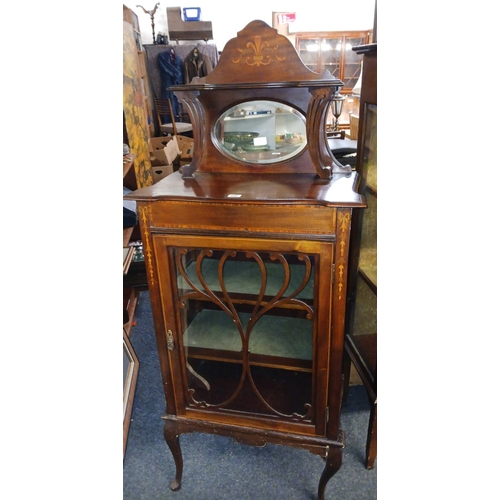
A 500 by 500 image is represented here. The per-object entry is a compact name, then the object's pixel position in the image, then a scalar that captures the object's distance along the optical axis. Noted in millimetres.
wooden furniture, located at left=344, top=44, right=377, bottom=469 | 1132
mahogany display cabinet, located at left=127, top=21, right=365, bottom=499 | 928
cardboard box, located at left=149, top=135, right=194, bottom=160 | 3992
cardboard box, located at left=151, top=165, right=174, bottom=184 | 3459
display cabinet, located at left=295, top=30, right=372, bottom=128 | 5277
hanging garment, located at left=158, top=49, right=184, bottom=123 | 4668
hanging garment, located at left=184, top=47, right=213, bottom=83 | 4699
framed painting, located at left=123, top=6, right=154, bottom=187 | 2884
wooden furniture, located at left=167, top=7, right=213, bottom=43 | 4586
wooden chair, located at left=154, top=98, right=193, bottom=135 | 4574
